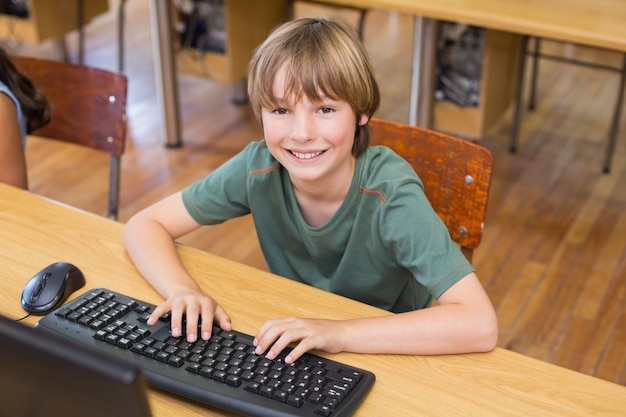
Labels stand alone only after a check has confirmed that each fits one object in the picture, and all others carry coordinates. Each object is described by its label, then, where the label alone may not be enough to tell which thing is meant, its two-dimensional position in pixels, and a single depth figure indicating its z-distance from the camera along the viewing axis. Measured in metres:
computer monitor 0.61
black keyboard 0.96
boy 1.10
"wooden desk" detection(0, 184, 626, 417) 1.00
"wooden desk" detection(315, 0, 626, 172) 2.31
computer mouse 1.15
